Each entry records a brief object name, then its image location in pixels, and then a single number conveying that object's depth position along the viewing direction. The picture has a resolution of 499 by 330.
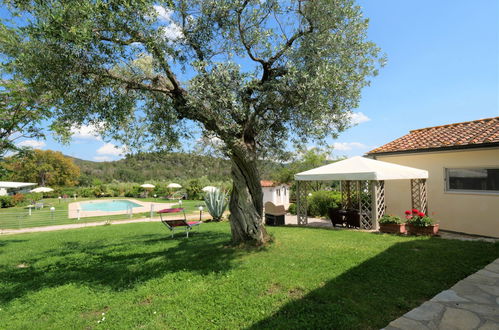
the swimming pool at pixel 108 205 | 29.88
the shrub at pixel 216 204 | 15.76
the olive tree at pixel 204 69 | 5.14
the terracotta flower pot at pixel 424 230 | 8.63
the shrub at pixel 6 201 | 28.68
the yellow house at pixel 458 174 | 9.01
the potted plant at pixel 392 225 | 8.99
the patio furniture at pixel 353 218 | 11.00
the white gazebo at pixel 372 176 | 9.54
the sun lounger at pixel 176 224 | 10.05
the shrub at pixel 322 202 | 15.10
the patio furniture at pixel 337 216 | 11.37
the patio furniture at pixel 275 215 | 12.77
